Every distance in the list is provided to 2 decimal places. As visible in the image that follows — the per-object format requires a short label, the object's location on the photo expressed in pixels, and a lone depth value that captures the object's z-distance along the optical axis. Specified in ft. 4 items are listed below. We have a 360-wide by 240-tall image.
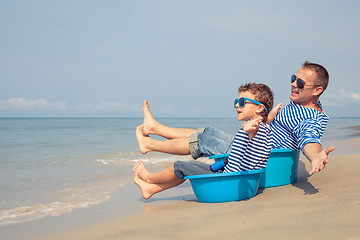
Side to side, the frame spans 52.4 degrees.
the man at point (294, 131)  10.66
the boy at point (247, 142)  10.27
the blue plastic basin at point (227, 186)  10.67
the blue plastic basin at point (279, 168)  12.44
